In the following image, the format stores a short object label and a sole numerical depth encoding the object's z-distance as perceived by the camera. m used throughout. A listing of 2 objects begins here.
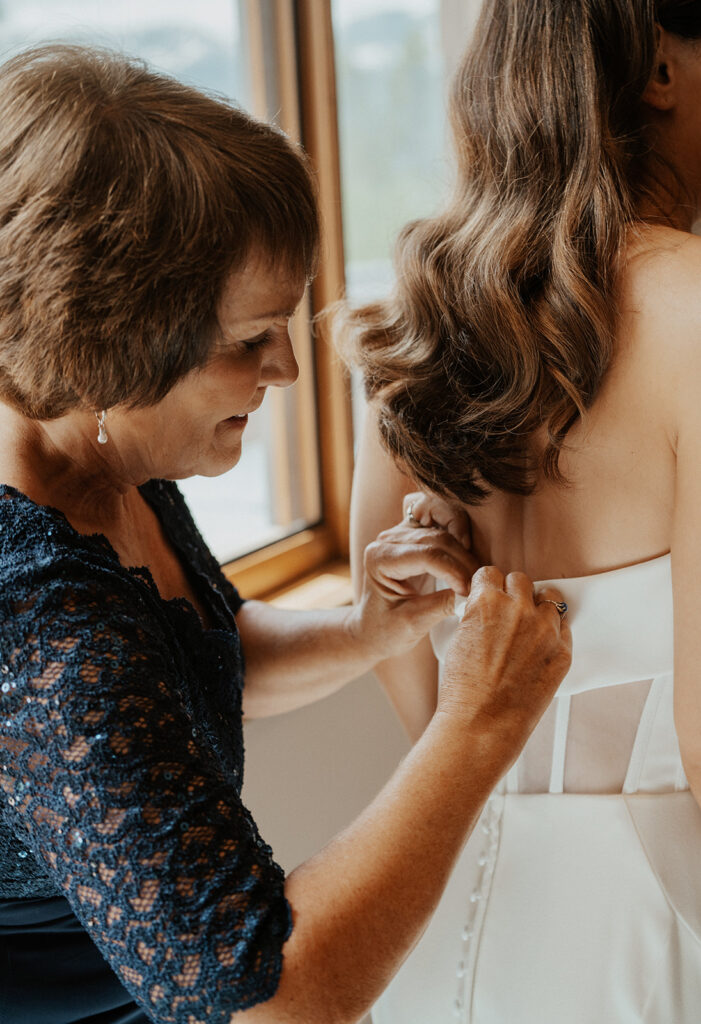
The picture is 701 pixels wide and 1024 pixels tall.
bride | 0.94
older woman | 0.74
